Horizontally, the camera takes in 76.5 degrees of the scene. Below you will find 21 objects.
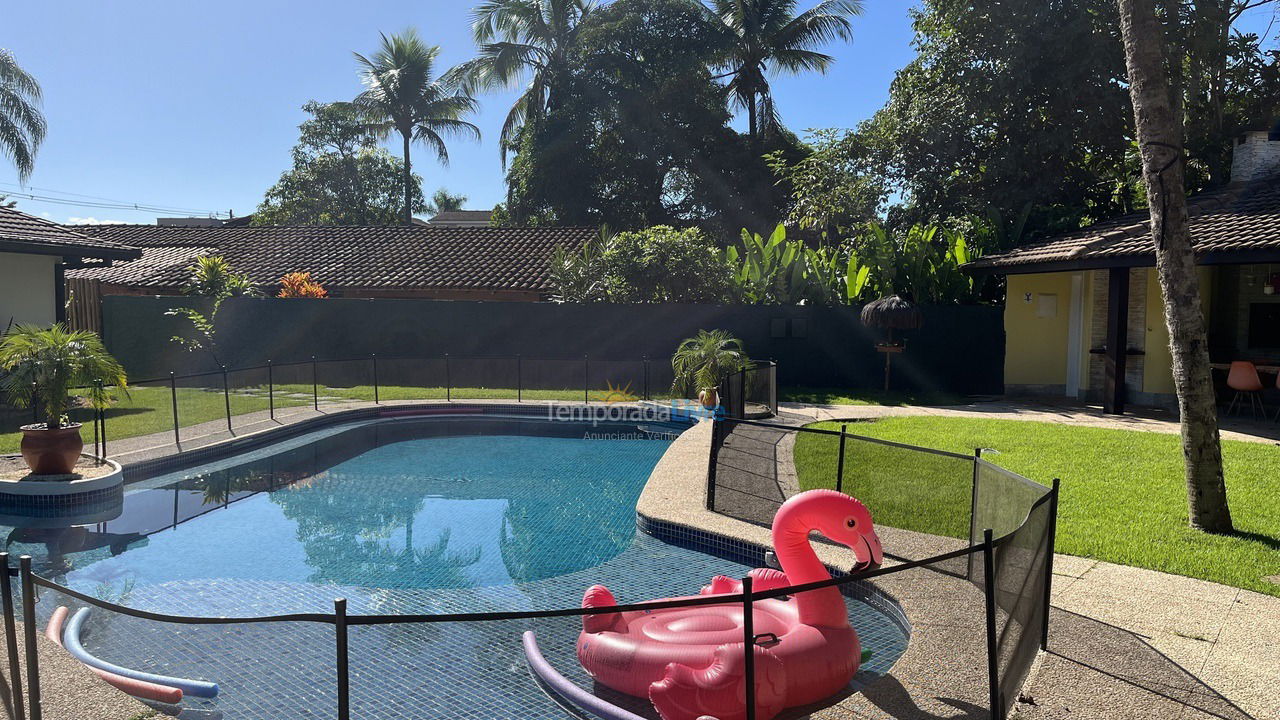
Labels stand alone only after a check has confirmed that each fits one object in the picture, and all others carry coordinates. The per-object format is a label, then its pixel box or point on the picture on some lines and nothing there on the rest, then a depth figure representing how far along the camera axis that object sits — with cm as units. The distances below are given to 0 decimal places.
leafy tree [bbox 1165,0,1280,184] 1753
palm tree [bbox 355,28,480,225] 4097
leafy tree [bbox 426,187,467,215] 8106
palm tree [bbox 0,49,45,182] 3075
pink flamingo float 404
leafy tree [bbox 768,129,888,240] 2223
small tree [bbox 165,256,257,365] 1950
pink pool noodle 404
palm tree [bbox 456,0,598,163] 3578
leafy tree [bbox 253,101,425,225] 4638
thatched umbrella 1678
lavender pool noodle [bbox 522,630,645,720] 423
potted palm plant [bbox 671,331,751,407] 1570
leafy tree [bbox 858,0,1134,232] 1823
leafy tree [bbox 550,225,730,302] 1956
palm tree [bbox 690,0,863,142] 3522
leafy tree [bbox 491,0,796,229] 3569
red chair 1309
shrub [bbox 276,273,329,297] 2162
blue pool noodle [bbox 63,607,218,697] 434
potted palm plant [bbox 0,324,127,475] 874
